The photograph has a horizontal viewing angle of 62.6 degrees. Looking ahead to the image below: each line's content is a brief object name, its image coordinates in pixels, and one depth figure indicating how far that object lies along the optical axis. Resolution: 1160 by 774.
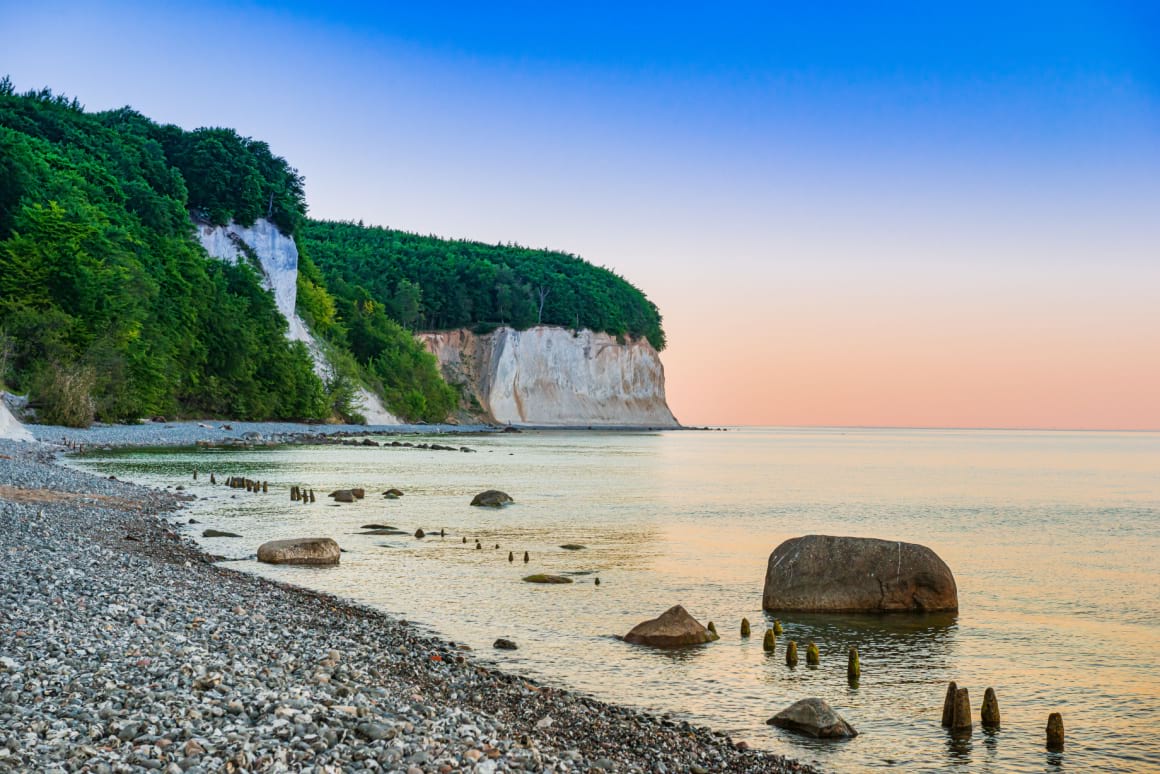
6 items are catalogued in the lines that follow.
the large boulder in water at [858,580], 17.58
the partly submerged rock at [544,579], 20.20
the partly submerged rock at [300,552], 21.31
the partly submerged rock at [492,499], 36.12
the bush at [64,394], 60.44
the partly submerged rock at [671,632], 15.01
